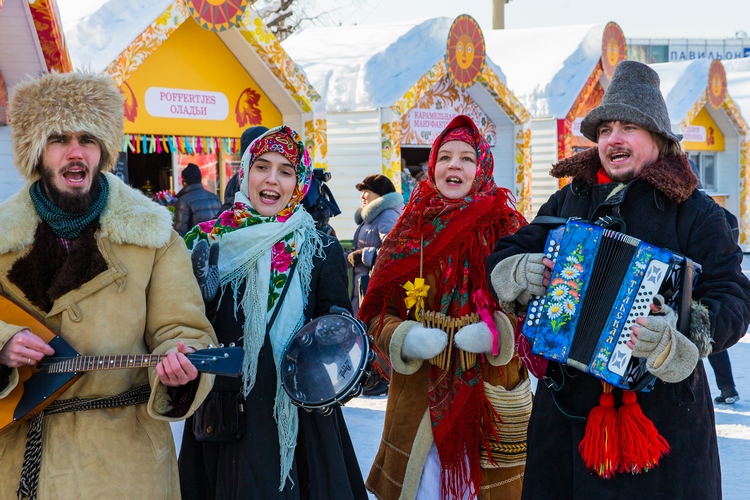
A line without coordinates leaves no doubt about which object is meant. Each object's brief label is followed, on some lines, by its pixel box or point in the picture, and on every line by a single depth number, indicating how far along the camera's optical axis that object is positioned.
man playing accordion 2.31
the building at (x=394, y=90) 10.57
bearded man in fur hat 2.28
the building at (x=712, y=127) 16.88
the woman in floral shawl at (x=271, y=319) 2.71
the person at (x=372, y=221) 6.36
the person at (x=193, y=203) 7.41
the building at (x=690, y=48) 44.56
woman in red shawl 3.12
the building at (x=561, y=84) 14.19
